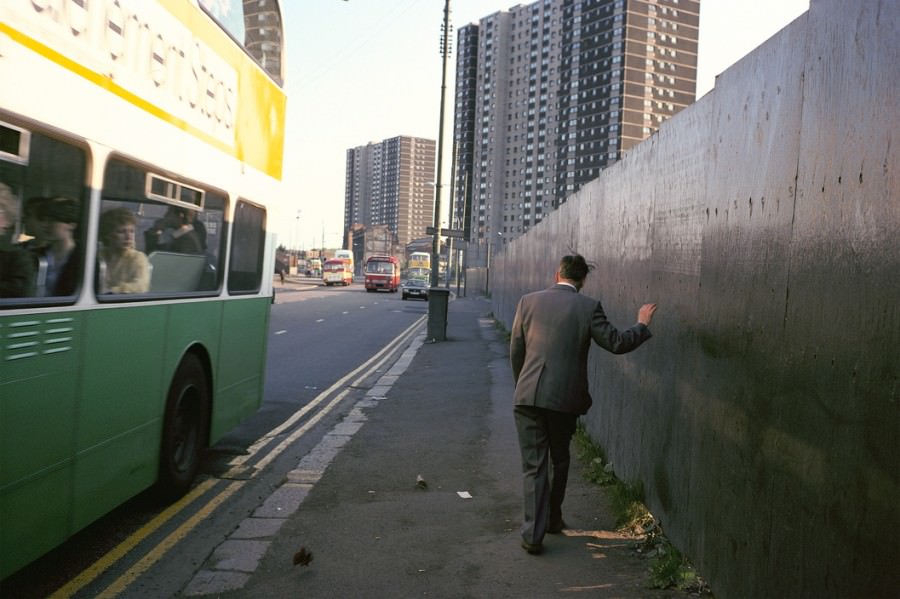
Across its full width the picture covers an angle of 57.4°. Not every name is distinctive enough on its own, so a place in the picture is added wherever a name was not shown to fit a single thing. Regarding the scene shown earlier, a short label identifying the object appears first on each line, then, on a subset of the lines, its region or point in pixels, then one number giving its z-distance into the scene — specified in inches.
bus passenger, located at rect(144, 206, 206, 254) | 208.5
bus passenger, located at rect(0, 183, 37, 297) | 141.4
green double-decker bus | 143.4
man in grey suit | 189.3
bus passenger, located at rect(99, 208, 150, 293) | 178.5
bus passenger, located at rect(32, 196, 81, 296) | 154.2
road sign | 839.5
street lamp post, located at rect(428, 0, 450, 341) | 796.6
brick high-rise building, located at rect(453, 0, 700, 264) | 5551.2
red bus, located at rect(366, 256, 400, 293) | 2546.8
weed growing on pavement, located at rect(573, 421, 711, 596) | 168.2
